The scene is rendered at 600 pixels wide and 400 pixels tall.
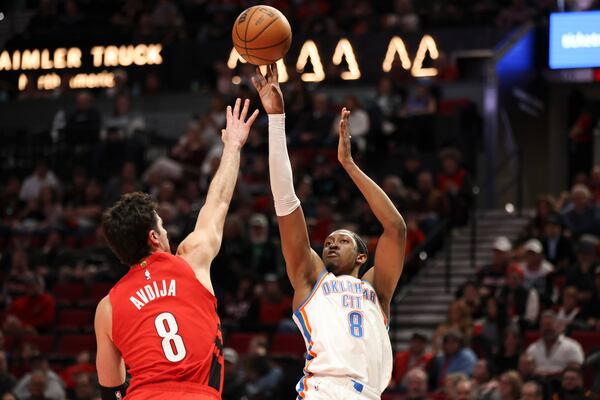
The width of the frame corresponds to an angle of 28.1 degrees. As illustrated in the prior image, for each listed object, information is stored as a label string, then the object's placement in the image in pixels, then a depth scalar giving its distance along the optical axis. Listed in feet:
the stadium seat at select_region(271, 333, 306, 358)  46.01
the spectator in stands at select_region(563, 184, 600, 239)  48.91
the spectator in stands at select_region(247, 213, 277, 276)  52.13
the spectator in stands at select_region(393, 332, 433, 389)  43.06
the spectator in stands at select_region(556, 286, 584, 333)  41.60
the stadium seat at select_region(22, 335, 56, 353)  51.48
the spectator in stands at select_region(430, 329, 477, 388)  40.86
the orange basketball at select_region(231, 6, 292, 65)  22.93
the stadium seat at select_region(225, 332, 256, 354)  47.29
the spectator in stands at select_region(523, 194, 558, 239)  49.98
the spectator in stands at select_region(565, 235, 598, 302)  42.74
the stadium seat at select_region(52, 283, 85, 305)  54.54
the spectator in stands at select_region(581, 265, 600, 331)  42.39
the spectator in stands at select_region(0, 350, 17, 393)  45.06
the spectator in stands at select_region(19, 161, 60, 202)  64.08
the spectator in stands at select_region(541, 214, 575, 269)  47.26
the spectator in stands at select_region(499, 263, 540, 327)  43.68
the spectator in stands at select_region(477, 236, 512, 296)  46.55
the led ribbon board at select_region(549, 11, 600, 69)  56.24
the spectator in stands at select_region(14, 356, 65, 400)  44.16
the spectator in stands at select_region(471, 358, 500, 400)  37.52
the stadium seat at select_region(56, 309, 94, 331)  52.65
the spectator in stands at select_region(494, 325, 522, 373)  40.70
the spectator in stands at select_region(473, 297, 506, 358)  42.60
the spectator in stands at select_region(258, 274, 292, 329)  48.39
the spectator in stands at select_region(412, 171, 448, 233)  53.01
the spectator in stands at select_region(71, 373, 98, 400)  42.11
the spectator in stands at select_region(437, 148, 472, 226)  54.80
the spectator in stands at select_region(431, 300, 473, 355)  42.86
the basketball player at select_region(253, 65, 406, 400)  20.88
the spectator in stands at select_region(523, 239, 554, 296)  45.11
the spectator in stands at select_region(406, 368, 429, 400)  39.06
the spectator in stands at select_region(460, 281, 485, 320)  45.21
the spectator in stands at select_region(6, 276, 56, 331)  53.31
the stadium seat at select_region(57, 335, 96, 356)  51.03
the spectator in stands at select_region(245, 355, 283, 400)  42.83
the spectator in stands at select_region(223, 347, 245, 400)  41.57
